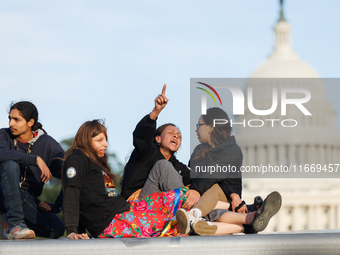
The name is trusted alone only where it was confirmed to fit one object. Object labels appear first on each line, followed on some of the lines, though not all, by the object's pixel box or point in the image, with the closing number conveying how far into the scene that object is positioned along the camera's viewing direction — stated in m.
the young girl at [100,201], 9.59
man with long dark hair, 10.16
